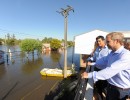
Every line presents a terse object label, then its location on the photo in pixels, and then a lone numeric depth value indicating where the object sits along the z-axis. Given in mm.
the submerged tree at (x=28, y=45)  24019
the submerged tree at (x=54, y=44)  38307
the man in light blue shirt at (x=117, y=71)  1302
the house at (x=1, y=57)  17439
